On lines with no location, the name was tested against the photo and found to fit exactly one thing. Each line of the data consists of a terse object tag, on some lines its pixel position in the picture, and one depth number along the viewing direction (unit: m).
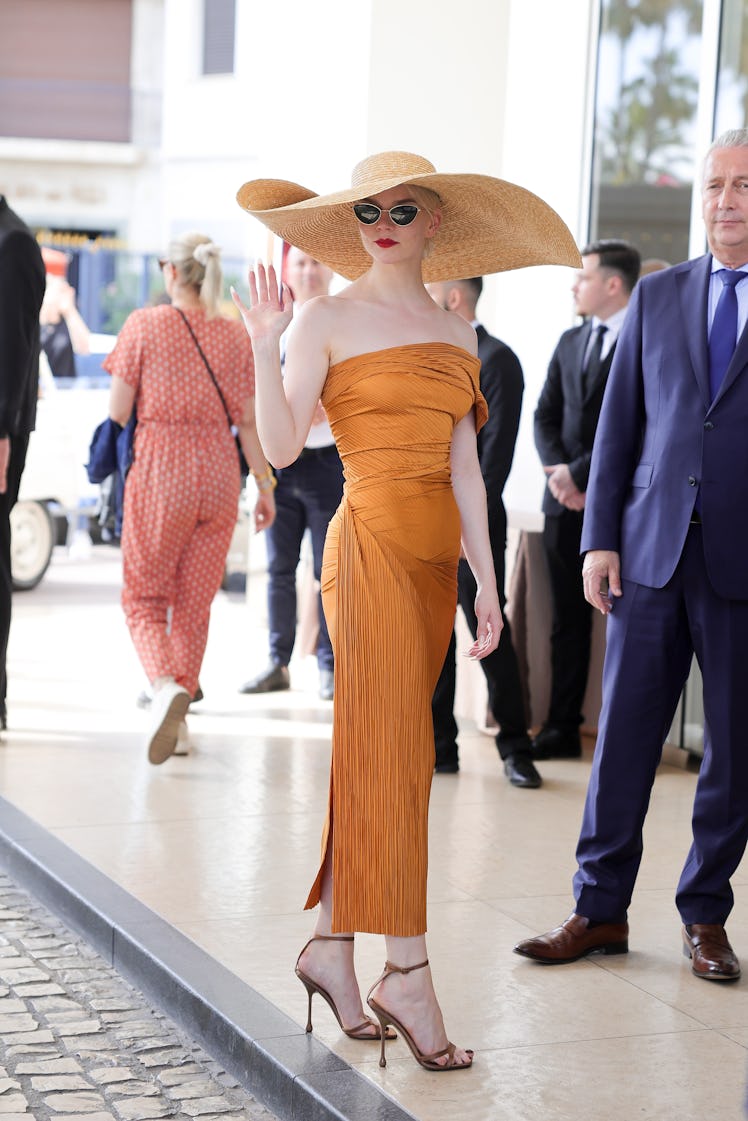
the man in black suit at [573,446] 6.98
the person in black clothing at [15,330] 6.51
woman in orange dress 3.70
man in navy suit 4.32
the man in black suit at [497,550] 6.53
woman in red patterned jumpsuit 6.95
